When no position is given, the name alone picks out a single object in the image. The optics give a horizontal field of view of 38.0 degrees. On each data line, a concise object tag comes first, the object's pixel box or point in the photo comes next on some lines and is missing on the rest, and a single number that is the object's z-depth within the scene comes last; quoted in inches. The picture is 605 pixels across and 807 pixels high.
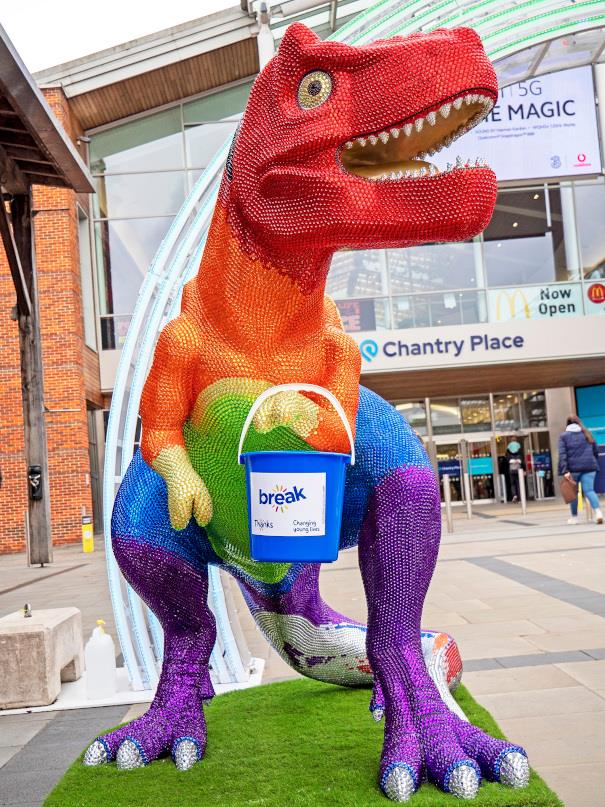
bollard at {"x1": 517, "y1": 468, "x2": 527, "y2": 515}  550.3
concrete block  153.3
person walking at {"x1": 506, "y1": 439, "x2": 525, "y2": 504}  794.8
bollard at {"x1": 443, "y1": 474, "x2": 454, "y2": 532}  454.6
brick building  603.2
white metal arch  154.8
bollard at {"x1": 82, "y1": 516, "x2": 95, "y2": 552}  555.8
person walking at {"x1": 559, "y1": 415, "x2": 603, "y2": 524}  448.5
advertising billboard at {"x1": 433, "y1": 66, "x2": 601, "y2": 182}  550.3
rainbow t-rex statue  80.8
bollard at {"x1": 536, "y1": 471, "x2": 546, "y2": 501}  789.2
